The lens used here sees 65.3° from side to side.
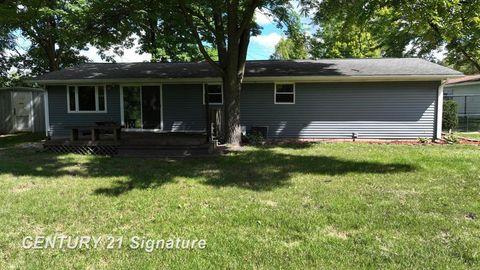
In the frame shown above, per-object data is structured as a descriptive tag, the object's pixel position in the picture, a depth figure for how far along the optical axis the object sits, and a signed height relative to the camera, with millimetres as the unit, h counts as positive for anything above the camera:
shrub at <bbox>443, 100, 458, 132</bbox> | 16266 -205
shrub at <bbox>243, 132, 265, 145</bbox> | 13594 -1029
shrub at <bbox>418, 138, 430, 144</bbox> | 13797 -1116
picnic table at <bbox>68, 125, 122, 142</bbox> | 11523 -603
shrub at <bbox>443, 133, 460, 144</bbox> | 13692 -1066
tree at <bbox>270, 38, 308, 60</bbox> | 47100 +7966
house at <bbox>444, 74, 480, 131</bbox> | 25044 +1087
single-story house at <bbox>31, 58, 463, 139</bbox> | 14461 +503
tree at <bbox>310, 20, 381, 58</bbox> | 35812 +6291
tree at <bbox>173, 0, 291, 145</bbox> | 11703 +2083
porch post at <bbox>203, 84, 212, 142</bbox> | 11492 -513
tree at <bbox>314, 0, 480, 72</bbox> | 9172 +2628
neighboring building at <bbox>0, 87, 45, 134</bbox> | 19453 +109
